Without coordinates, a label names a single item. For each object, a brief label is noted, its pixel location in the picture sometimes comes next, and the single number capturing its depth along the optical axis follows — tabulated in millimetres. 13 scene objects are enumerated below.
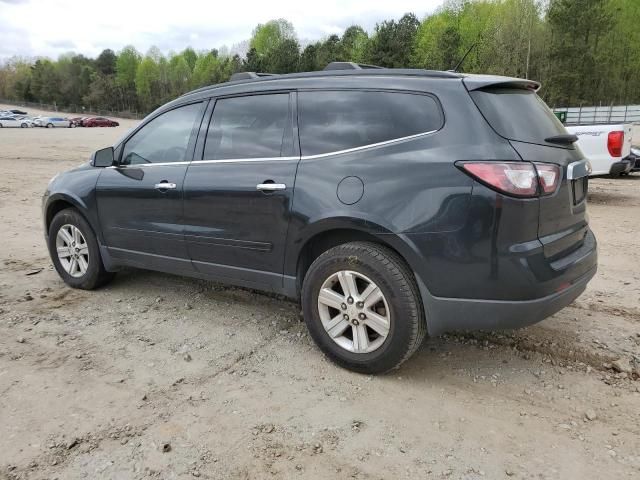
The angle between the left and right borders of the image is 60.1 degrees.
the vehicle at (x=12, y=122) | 59094
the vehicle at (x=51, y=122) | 61675
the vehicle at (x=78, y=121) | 65312
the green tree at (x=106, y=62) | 123125
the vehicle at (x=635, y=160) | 11772
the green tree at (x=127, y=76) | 110812
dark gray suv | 3016
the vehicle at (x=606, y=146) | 10086
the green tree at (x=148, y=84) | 106562
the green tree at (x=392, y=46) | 66062
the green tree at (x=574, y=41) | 58844
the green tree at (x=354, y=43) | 72000
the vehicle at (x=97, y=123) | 65188
